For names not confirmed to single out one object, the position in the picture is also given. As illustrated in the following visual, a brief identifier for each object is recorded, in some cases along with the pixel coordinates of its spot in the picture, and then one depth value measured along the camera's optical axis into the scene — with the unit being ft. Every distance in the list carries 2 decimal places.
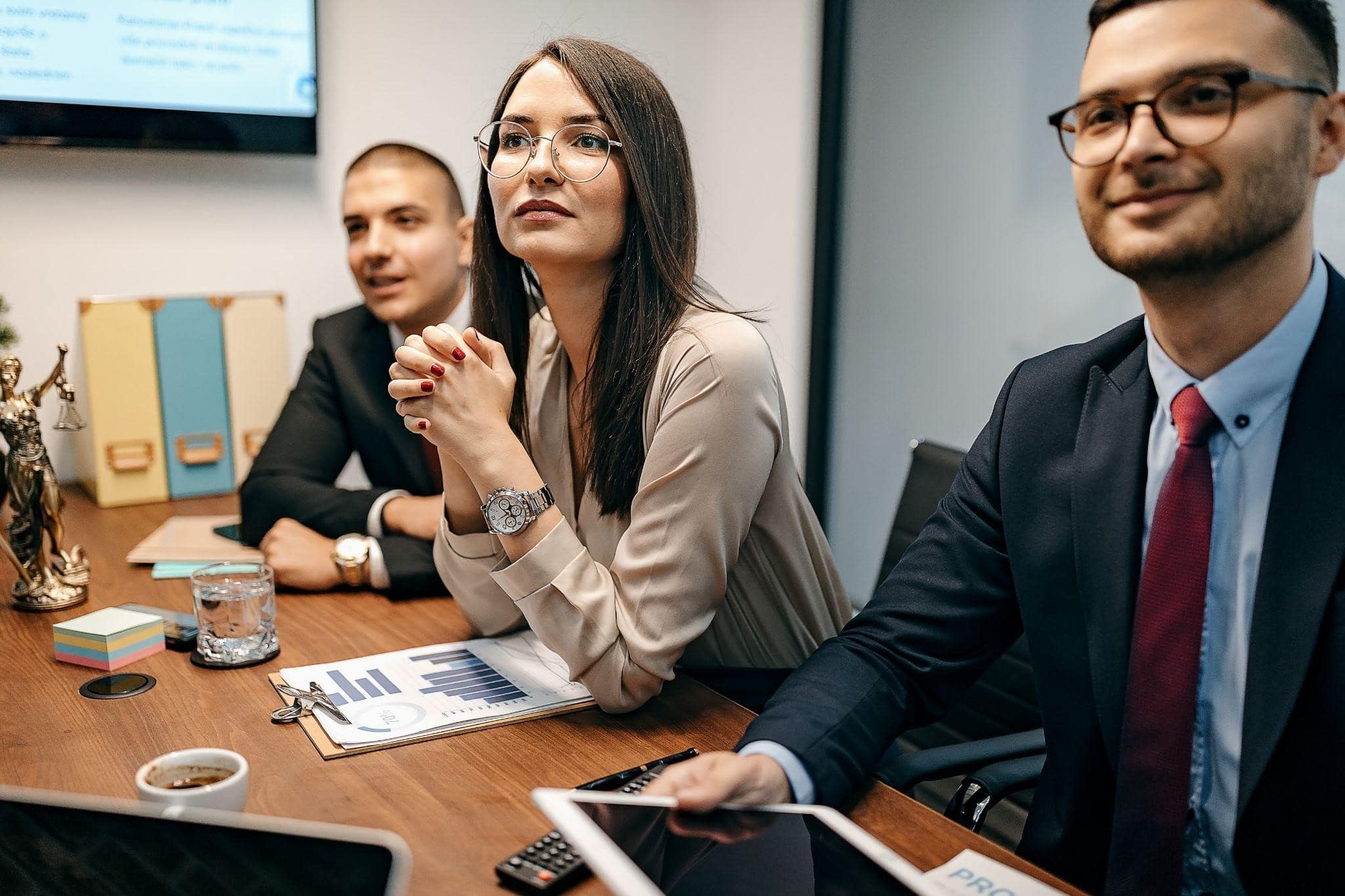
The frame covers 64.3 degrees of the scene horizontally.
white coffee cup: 2.82
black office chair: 4.08
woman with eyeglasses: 3.96
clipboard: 3.51
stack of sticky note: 4.28
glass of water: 4.36
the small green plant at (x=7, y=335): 6.51
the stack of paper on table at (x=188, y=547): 5.75
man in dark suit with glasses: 2.95
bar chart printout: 3.70
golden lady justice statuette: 4.90
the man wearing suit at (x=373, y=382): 5.91
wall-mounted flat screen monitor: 7.13
